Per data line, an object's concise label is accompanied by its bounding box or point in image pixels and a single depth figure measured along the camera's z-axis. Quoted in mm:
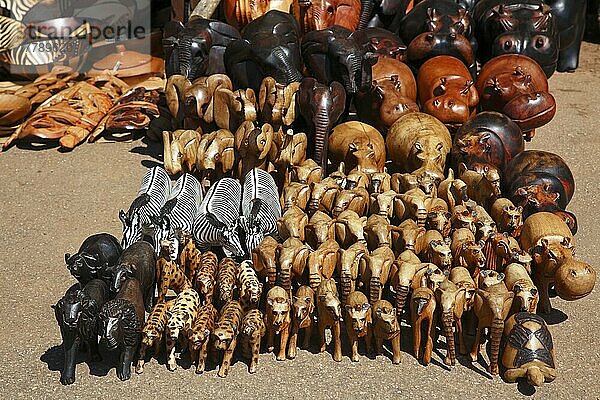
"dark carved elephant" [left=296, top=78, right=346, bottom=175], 6027
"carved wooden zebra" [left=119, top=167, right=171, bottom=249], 5059
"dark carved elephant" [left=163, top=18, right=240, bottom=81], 6734
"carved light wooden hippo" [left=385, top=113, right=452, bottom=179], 5902
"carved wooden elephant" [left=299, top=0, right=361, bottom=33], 7262
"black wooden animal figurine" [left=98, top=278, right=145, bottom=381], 4250
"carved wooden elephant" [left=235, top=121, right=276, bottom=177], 5863
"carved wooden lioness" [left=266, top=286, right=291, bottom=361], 4445
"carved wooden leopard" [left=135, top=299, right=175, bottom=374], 4379
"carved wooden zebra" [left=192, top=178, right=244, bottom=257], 5047
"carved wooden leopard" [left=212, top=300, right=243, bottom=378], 4348
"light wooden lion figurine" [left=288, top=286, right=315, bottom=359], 4473
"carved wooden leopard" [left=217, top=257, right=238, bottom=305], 4660
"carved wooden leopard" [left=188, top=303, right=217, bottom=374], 4348
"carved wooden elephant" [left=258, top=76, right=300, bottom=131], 6129
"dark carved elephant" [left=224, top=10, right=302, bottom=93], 6488
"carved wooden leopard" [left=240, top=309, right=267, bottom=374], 4410
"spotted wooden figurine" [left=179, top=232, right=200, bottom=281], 4908
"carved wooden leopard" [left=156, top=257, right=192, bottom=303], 4797
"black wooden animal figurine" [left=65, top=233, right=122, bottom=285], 4605
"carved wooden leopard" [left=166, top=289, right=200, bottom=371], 4371
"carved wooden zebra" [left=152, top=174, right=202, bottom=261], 5035
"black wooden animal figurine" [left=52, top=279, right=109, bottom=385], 4312
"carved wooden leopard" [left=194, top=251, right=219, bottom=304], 4672
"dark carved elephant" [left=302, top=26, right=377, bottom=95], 6402
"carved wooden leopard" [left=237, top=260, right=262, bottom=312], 4621
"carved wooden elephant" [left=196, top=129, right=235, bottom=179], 6027
